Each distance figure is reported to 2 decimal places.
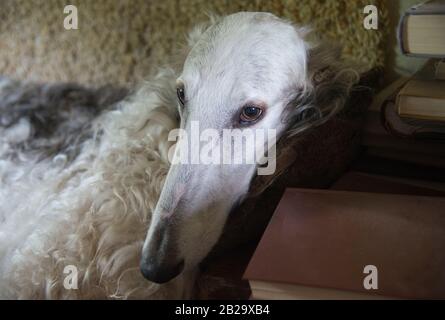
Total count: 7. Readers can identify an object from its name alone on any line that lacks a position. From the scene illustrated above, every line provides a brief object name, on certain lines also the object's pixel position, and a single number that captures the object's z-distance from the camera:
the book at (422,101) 0.54
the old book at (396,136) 0.61
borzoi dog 0.54
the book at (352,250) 0.45
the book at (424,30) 0.51
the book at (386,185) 0.59
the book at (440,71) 0.59
